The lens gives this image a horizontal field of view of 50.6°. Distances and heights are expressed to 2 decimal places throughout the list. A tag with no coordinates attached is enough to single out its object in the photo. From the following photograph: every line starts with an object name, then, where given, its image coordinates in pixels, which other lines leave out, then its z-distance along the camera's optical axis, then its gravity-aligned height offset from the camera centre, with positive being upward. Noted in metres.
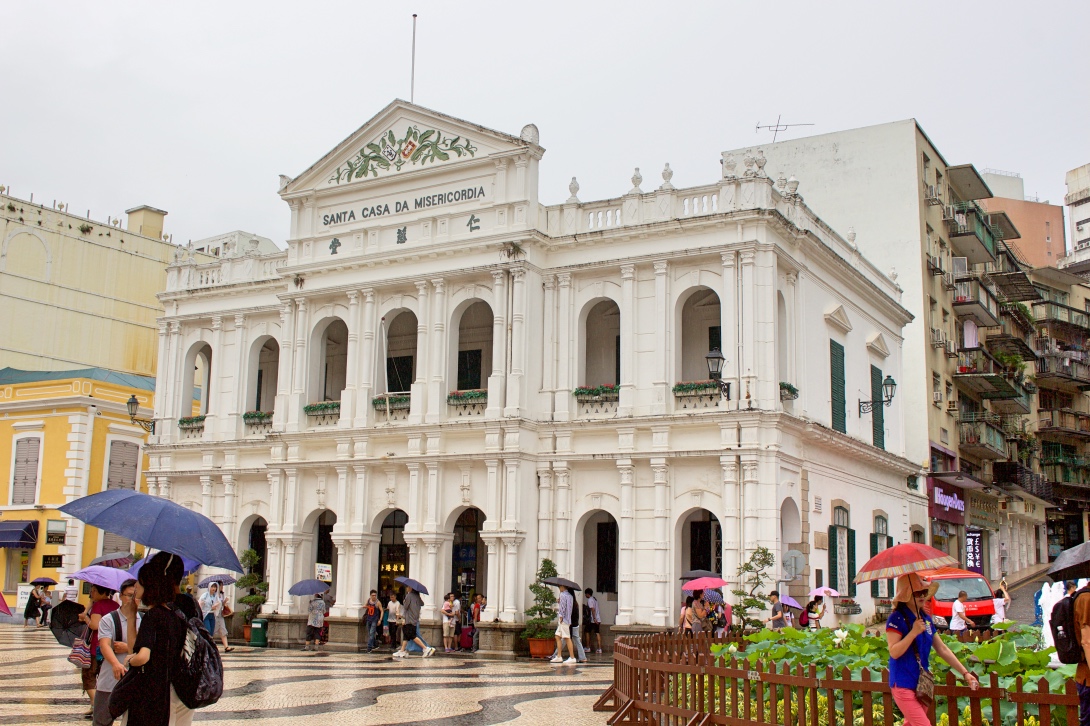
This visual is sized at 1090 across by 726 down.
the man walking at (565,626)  23.02 -1.05
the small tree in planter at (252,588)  29.27 -0.55
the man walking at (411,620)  24.88 -1.07
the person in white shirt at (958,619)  21.55 -0.71
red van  23.88 -0.30
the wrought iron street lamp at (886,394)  29.86 +4.89
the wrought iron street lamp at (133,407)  29.99 +4.04
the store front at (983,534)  41.47 +1.78
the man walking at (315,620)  27.50 -1.23
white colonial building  25.33 +4.40
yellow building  37.72 +3.28
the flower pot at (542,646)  24.59 -1.55
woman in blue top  8.59 -0.51
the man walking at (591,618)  25.97 -1.00
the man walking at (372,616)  26.08 -1.05
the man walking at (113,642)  8.60 -0.59
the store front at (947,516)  38.12 +2.15
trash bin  28.55 -1.65
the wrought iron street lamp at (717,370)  23.98 +4.33
